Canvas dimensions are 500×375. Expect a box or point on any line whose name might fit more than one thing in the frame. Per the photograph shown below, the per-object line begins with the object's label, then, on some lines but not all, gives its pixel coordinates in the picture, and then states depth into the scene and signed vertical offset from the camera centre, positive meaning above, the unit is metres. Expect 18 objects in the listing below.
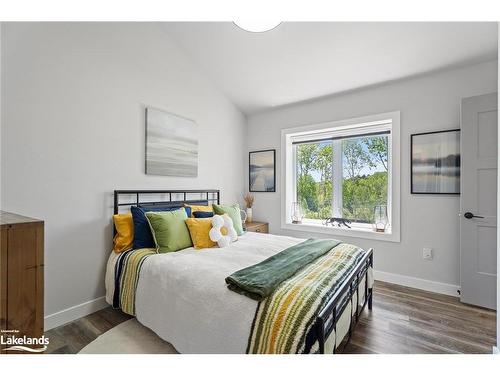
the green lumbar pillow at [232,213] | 2.79 -0.29
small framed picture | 3.90 +0.30
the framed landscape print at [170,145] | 2.72 +0.53
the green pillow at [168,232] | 2.18 -0.41
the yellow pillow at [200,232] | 2.32 -0.42
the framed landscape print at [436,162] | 2.59 +0.31
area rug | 1.72 -1.15
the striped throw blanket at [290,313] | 1.13 -0.62
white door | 2.31 -0.09
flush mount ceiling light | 1.54 +1.11
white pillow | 2.33 -0.42
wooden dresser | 1.08 -0.42
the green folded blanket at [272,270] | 1.36 -0.54
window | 3.09 +0.20
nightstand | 3.57 -0.58
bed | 1.29 -0.70
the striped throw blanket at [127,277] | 1.99 -0.76
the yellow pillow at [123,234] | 2.29 -0.44
